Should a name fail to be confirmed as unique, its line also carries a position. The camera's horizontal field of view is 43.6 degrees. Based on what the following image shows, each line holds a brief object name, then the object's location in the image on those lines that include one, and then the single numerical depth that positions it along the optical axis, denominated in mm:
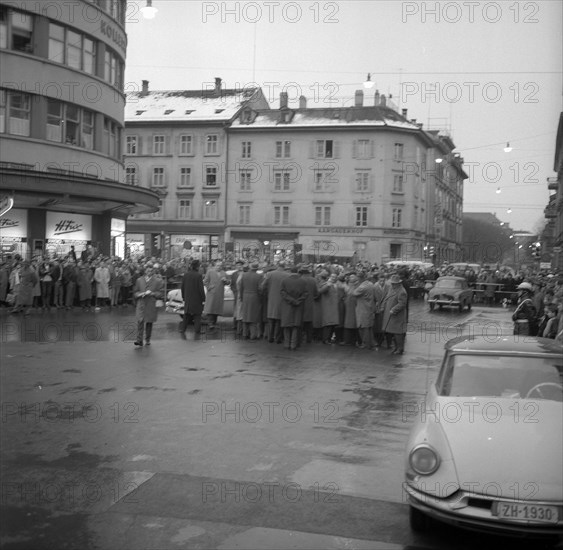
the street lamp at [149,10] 22250
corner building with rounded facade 30688
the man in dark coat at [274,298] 16500
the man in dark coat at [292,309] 15938
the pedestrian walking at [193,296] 17188
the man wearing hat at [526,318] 13781
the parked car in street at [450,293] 32906
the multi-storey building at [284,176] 64562
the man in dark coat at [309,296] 16562
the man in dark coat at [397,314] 15586
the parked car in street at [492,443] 5207
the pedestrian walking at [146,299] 15367
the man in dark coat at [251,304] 17250
